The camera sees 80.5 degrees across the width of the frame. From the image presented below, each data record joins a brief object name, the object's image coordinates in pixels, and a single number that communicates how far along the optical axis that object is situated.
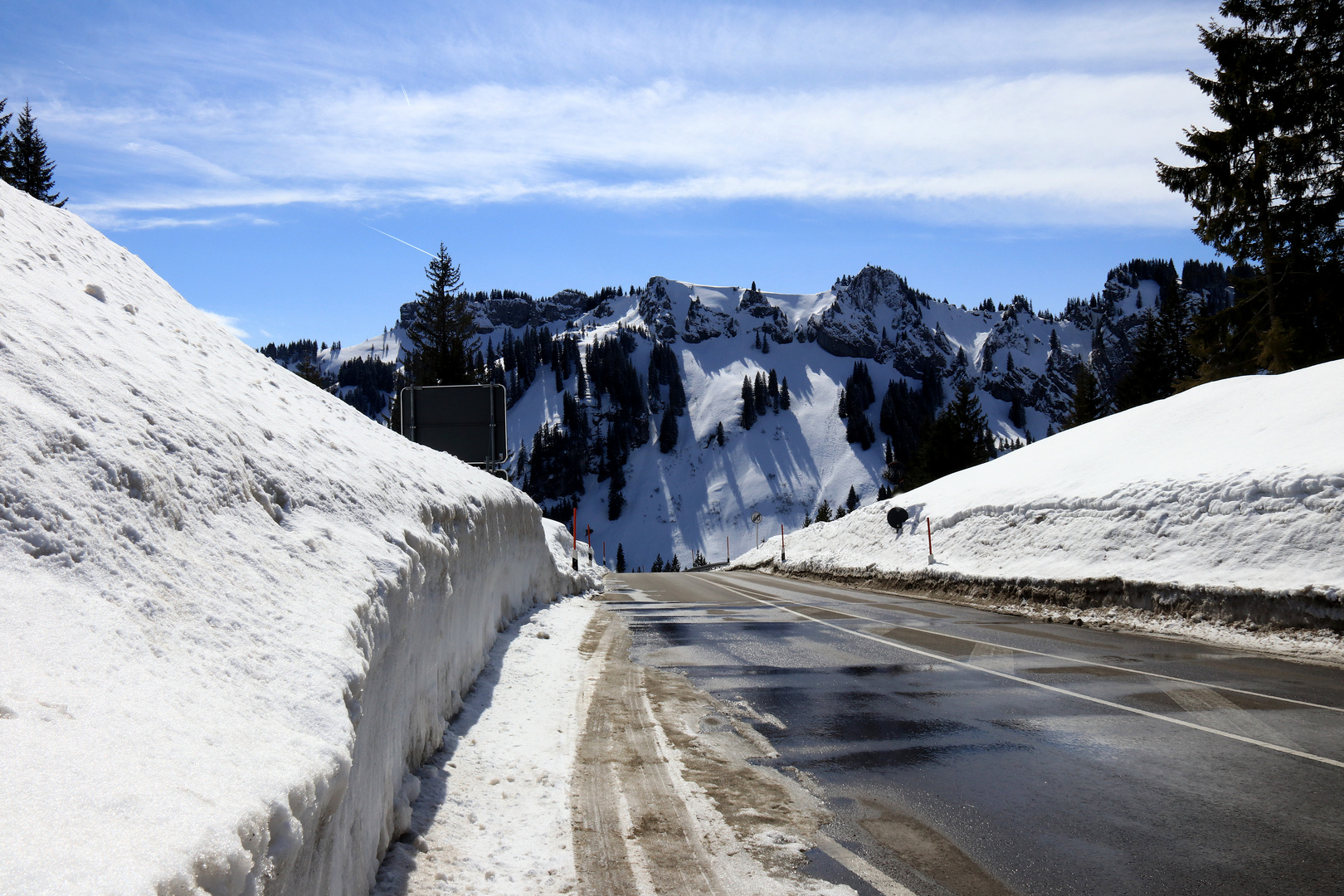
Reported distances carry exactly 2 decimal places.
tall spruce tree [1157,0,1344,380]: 26.06
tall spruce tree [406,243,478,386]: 38.34
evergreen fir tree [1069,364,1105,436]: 61.56
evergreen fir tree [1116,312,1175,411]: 53.78
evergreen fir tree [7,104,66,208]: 32.84
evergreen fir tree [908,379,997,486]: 61.88
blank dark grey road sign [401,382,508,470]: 18.05
